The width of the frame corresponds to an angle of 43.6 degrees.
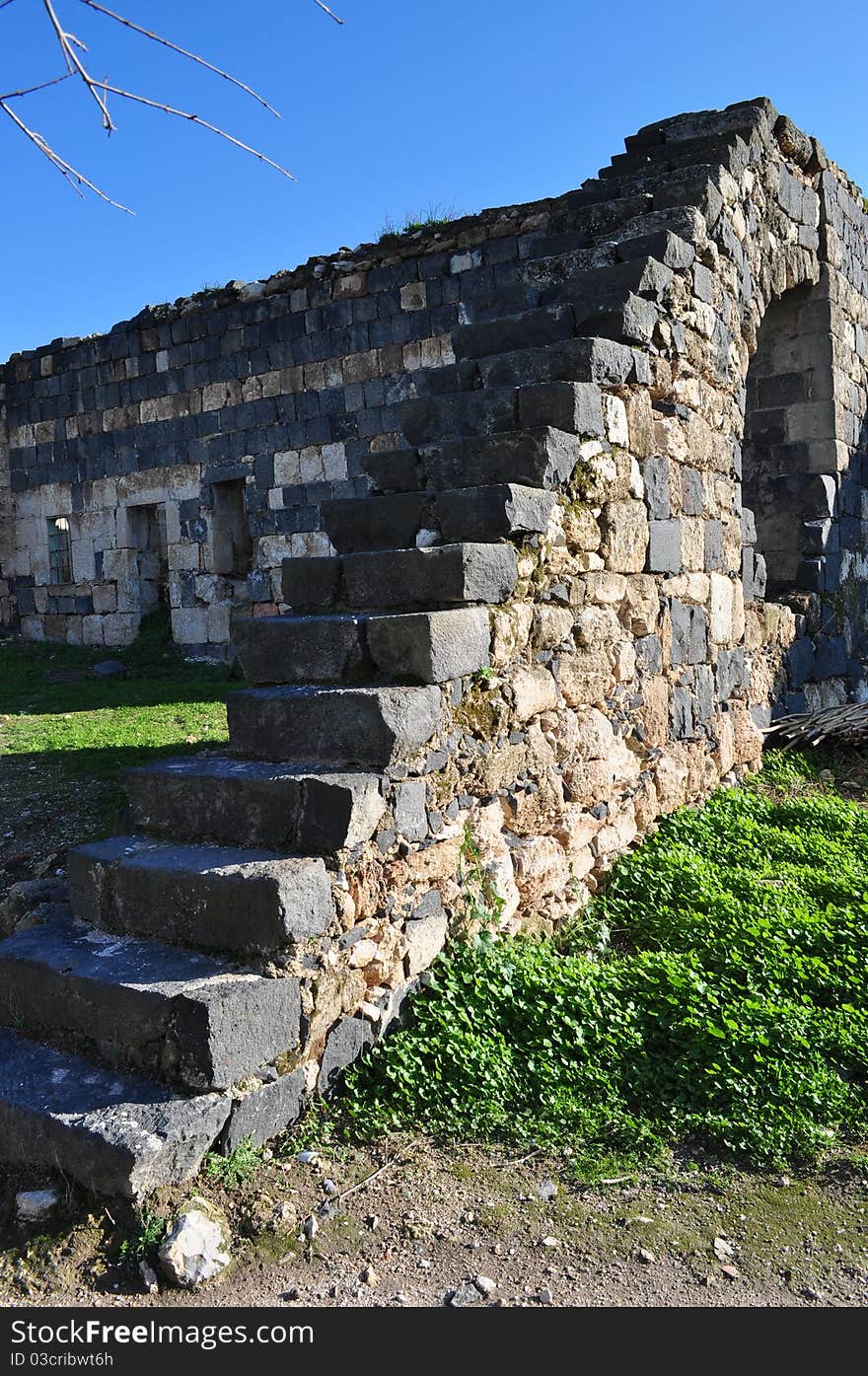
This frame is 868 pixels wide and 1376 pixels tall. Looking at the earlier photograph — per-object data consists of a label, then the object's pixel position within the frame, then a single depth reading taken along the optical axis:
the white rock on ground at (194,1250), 2.57
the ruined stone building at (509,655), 3.15
